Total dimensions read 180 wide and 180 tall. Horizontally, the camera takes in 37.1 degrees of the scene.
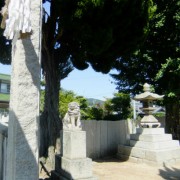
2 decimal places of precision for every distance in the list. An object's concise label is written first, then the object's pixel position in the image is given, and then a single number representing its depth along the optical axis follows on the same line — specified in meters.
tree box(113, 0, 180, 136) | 11.84
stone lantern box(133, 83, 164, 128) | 10.62
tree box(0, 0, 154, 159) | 7.14
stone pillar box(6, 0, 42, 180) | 3.51
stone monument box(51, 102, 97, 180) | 6.38
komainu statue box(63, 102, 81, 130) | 6.79
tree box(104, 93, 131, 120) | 16.40
